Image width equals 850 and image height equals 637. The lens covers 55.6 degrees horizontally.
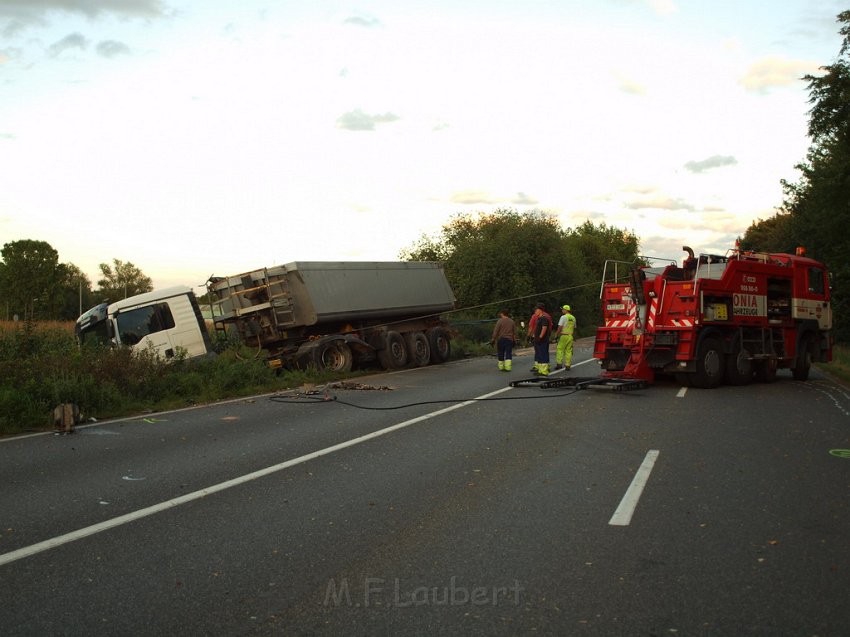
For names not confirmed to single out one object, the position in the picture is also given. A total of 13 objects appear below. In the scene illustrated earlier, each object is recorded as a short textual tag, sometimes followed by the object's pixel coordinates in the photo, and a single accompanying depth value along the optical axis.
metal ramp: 15.07
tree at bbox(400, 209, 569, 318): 47.16
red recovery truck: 16.23
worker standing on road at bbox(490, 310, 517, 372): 20.70
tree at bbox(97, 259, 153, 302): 89.06
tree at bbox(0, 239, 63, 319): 80.06
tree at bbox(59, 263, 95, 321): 86.31
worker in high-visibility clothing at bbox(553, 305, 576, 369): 20.34
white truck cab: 18.19
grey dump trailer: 20.06
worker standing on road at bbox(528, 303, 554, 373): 19.33
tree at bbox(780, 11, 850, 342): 20.06
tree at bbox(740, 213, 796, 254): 46.72
